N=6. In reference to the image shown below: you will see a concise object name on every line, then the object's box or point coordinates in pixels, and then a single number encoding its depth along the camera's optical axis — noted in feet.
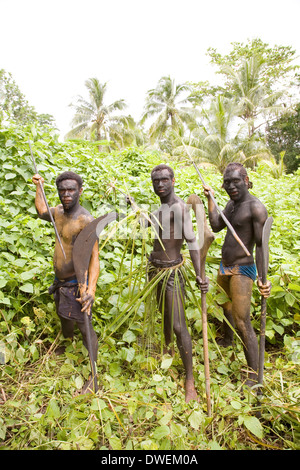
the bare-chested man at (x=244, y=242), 7.18
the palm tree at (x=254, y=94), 50.37
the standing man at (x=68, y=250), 6.84
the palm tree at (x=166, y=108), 58.29
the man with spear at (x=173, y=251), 7.04
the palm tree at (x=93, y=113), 56.13
